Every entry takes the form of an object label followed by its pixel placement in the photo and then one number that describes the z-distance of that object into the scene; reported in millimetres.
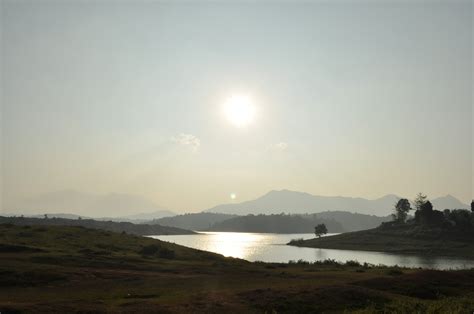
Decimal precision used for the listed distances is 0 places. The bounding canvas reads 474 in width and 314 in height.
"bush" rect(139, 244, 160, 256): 89812
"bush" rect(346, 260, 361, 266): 84725
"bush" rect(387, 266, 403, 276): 62081
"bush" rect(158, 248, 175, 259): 86812
